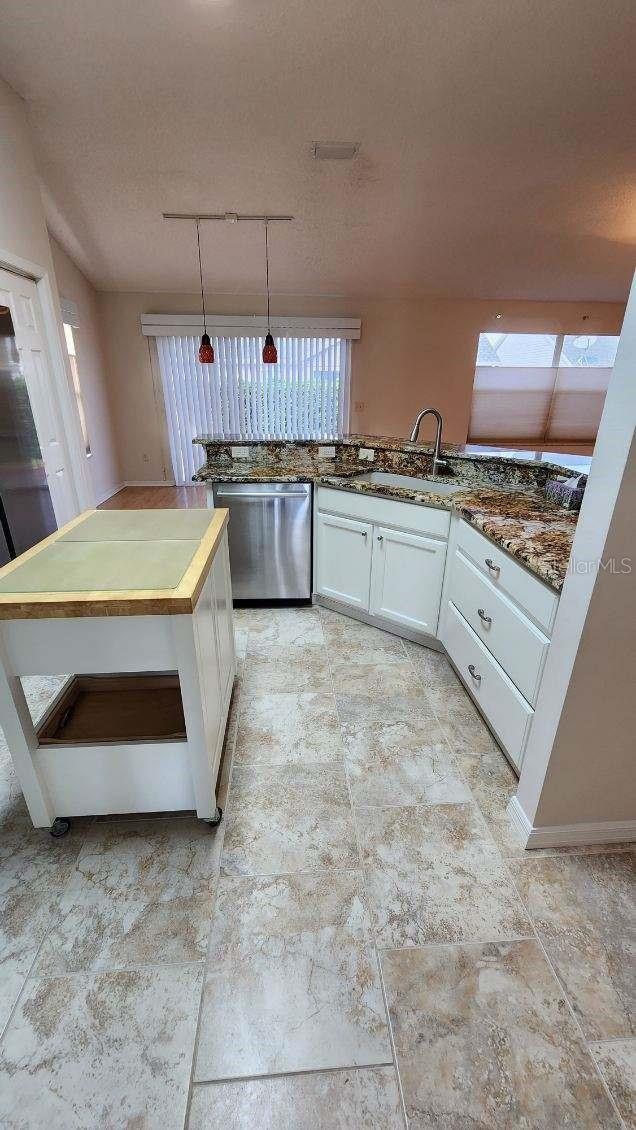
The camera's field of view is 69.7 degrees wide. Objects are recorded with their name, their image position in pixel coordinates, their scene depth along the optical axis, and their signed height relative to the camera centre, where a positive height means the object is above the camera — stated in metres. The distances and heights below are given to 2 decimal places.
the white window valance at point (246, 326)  5.97 +0.76
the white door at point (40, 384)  2.55 +0.02
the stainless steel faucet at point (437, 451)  2.66 -0.35
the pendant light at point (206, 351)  4.04 +0.30
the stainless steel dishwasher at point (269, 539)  2.71 -0.87
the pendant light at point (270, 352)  4.33 +0.32
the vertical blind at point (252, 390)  6.23 -0.03
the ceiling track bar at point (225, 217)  3.85 +1.36
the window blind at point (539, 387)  6.58 +0.04
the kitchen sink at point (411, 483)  2.59 -0.52
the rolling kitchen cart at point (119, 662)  1.18 -0.71
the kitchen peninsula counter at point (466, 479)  1.65 -0.49
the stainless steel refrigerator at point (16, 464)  2.49 -0.42
